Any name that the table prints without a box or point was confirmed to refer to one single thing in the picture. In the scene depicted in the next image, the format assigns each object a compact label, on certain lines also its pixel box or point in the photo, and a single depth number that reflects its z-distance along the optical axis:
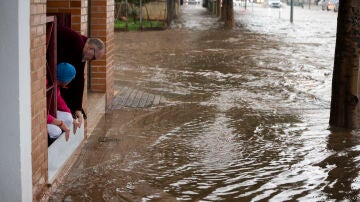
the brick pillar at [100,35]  10.20
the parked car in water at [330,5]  60.13
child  6.29
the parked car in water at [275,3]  69.25
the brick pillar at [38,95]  5.26
